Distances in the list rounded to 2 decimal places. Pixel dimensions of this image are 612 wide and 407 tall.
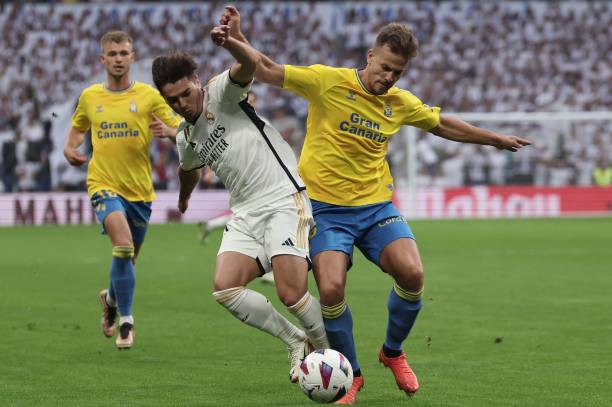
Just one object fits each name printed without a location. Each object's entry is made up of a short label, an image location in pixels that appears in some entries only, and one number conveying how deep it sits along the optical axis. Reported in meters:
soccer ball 12.67
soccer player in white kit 13.39
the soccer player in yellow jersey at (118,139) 19.20
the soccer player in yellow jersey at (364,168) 13.88
